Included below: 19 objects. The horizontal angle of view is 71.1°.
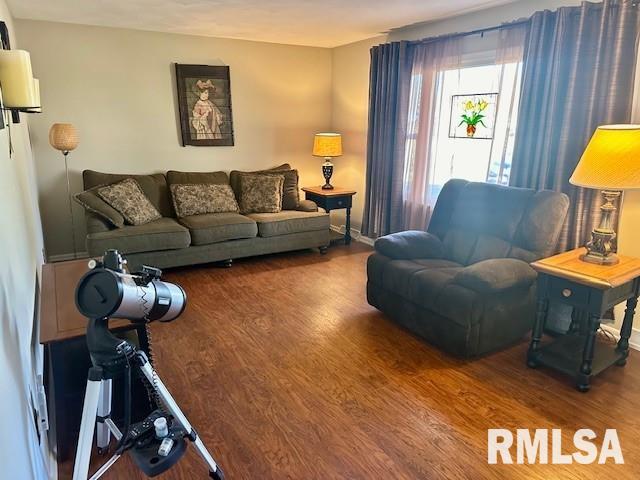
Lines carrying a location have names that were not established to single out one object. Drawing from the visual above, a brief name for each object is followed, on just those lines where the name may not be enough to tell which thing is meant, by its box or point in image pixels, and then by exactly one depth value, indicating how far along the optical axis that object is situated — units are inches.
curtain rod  126.4
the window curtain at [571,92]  103.6
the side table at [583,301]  90.0
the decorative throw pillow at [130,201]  158.7
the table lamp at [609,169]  86.7
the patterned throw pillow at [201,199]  177.2
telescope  47.8
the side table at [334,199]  193.8
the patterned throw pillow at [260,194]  188.7
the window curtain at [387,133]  169.8
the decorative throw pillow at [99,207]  152.7
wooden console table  72.5
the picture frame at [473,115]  142.0
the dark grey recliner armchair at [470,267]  103.0
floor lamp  154.4
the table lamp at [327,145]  193.3
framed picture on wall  185.2
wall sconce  70.2
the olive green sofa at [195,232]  153.3
